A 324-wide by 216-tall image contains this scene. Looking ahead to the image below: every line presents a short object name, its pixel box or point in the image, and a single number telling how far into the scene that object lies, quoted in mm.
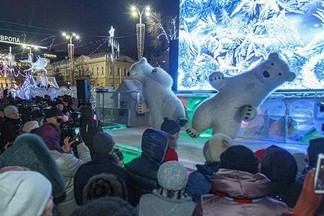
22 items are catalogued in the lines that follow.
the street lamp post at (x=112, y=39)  16094
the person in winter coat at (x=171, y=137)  3213
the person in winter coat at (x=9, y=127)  4980
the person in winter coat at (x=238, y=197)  1627
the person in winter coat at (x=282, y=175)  2125
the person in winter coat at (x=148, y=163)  2455
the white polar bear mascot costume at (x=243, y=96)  5520
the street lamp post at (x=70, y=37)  19125
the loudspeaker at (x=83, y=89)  11789
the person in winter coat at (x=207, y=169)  2316
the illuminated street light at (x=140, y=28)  14392
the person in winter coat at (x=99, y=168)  2395
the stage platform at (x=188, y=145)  6059
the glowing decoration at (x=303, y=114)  7627
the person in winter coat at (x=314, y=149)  2326
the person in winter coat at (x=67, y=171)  2691
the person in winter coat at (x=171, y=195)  1874
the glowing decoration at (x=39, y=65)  24859
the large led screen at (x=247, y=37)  8031
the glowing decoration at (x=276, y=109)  8070
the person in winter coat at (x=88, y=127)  4074
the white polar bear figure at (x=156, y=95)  6316
